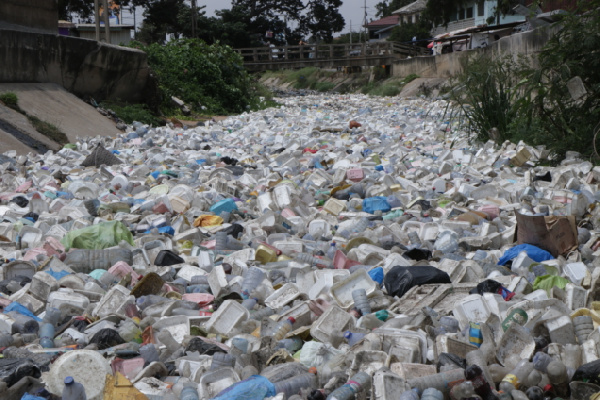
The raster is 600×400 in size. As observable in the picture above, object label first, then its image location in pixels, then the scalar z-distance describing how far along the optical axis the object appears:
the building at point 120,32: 36.44
